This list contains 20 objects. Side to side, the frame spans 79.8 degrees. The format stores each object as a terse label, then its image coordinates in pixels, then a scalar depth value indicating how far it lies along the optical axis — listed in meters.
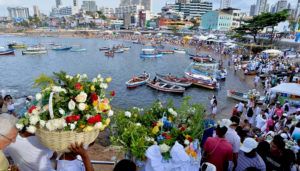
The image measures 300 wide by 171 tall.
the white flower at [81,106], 2.17
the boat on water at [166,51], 46.50
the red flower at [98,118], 2.20
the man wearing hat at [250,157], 3.43
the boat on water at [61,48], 49.93
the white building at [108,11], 184.55
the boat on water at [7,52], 40.43
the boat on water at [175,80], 21.54
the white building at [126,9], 158.69
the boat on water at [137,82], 21.21
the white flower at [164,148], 2.43
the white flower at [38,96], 2.31
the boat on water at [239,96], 16.59
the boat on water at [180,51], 48.25
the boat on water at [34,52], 42.24
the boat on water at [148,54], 41.69
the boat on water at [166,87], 19.81
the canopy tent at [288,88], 10.93
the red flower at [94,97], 2.38
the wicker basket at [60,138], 2.09
